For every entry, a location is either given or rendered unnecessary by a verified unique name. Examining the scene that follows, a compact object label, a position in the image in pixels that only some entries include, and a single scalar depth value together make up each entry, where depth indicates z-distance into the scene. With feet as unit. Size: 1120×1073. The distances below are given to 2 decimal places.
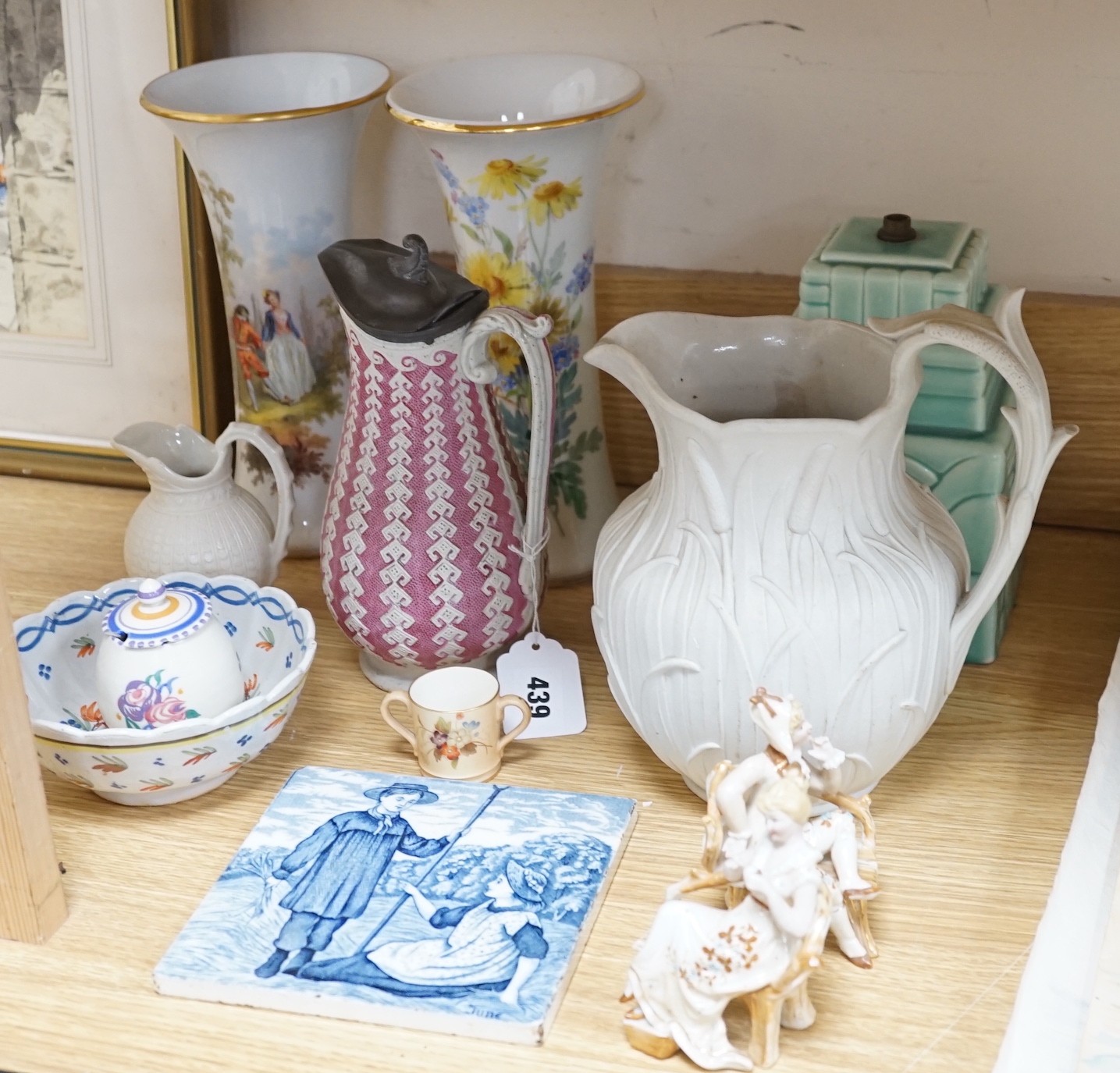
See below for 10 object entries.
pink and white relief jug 2.63
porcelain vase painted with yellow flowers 2.82
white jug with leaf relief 2.28
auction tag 2.80
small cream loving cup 2.61
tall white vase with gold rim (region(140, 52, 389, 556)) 2.97
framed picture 3.31
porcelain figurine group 1.97
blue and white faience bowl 2.41
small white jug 3.01
